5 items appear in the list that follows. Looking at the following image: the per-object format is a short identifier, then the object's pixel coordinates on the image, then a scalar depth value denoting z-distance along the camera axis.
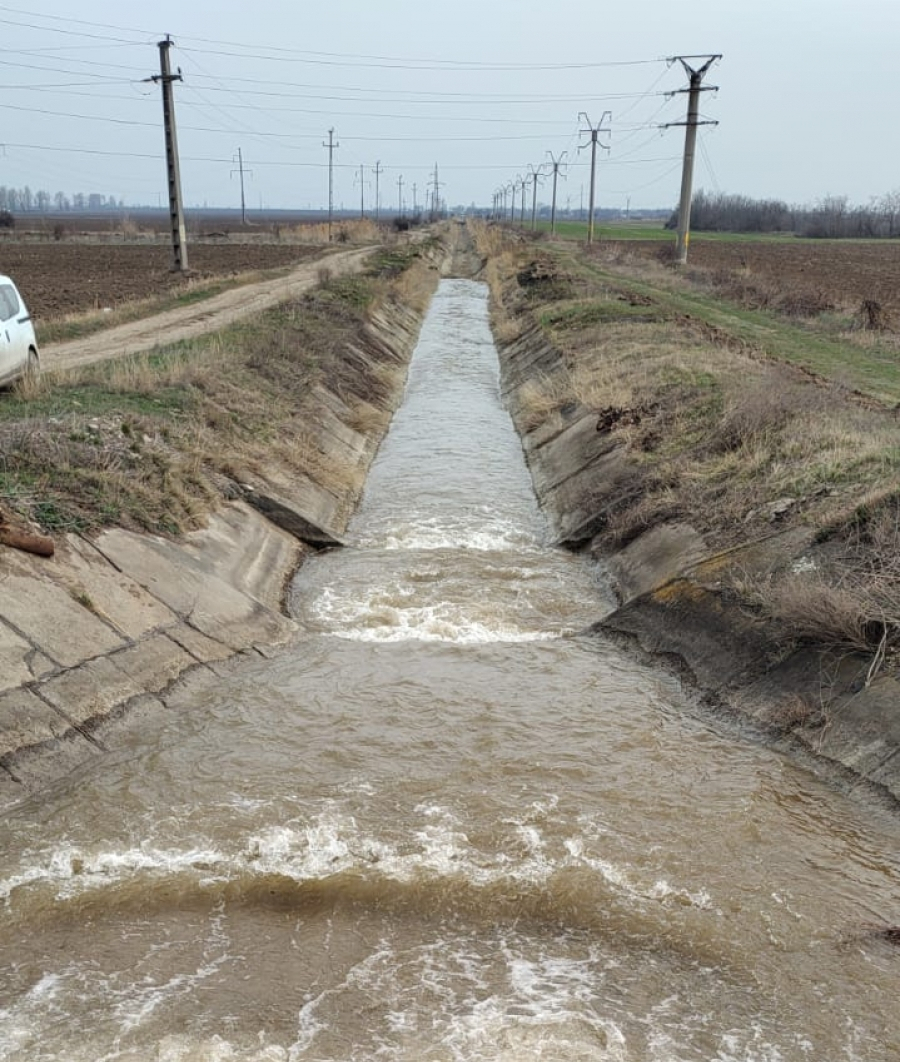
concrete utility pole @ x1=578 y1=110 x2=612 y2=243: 78.12
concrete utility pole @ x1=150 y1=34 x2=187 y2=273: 40.78
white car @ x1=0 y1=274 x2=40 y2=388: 15.45
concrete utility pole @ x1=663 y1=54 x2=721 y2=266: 49.16
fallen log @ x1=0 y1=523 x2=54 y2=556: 9.82
